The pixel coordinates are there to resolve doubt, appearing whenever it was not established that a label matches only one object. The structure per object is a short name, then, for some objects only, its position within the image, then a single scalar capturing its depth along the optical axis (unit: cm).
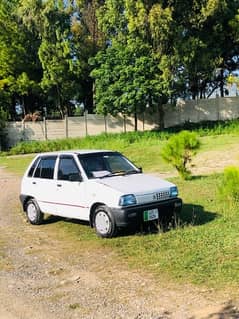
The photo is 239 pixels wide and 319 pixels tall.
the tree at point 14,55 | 2490
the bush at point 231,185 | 617
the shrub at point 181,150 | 902
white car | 536
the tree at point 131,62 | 2025
